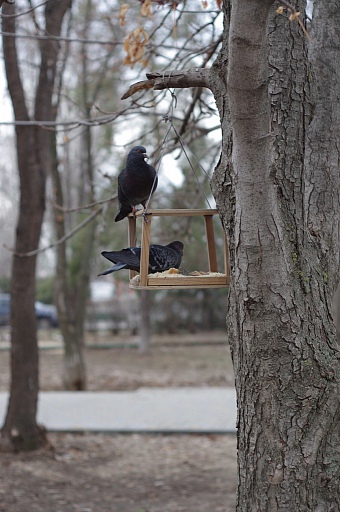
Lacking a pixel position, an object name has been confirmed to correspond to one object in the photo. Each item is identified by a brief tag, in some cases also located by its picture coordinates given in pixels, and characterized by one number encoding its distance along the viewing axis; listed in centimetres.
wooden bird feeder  706
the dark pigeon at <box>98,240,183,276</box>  747
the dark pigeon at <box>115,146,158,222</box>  759
